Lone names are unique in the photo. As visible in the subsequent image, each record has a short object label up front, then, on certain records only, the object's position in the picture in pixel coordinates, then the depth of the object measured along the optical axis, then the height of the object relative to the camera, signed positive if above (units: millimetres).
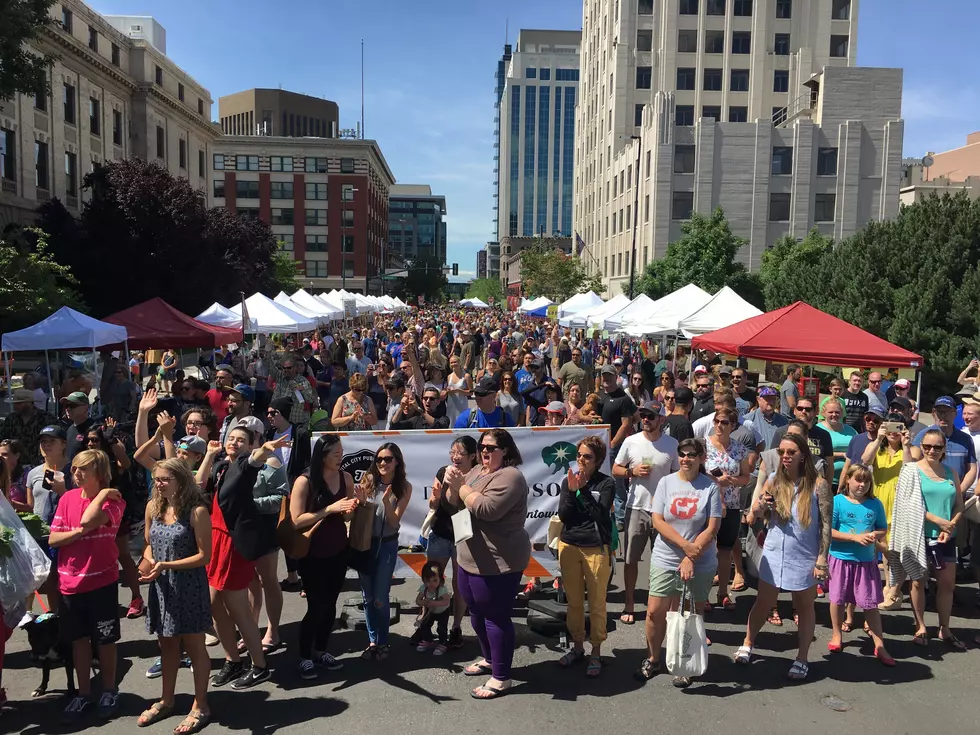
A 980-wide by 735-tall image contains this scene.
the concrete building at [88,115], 31797 +10325
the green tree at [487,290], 121500 +4990
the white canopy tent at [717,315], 15406 +203
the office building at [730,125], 49125 +14178
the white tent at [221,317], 19156 -120
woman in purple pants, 5047 -1583
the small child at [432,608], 5863 -2294
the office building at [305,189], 86188 +14608
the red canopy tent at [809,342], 10711 -231
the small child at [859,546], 5676 -1674
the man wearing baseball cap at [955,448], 6632 -1068
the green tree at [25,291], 18172 +443
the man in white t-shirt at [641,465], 6398 -1257
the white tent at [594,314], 24439 +262
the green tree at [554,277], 56125 +3359
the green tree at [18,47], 19047 +6999
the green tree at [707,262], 37000 +3125
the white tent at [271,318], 19047 -92
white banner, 6898 -1328
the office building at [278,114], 133000 +36614
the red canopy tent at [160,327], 14031 -303
